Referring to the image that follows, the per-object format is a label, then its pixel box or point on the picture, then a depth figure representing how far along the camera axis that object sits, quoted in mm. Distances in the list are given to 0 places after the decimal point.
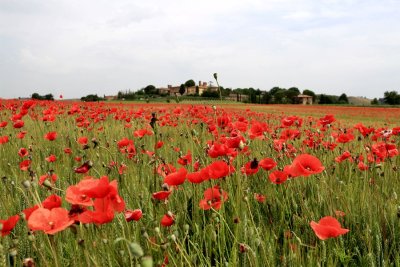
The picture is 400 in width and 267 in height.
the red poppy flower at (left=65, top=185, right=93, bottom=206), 1190
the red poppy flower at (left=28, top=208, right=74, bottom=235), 1099
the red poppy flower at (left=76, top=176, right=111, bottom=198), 1143
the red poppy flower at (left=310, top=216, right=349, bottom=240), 1259
